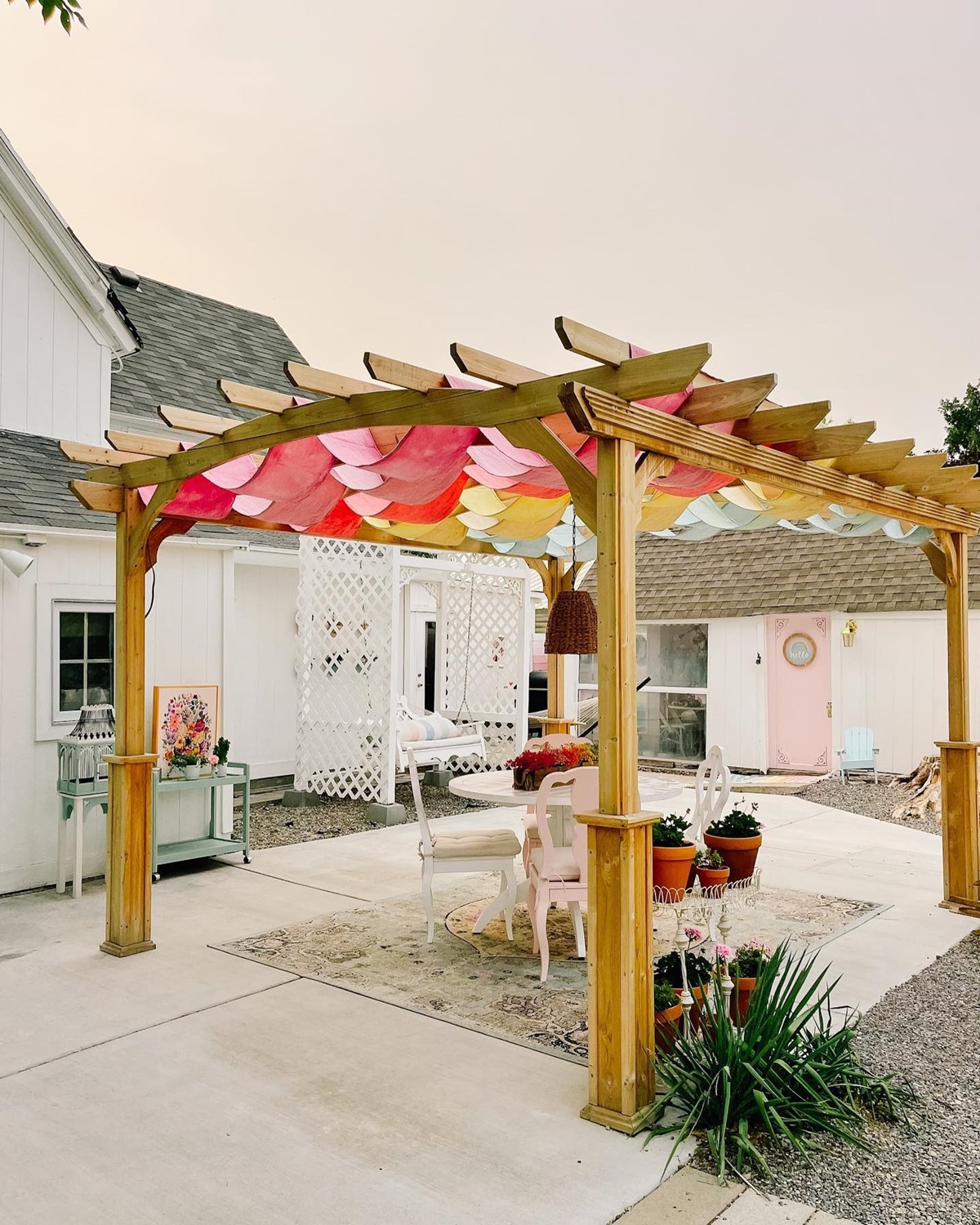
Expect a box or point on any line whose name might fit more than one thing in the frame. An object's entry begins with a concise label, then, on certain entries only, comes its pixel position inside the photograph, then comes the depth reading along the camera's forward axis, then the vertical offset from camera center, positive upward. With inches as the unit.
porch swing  366.9 -29.0
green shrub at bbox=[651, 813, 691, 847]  153.9 -27.7
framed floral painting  258.2 -14.9
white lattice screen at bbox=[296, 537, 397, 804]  345.1 -0.3
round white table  199.3 -28.3
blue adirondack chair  428.5 -39.9
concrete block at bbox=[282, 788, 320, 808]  362.9 -51.1
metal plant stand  137.8 -40.5
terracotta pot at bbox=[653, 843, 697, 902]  152.3 -33.4
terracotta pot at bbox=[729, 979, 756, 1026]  137.3 -49.3
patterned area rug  160.2 -58.9
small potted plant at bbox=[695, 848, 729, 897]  160.7 -35.8
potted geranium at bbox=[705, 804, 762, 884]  172.2 -32.6
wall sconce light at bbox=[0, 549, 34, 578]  230.2 +26.6
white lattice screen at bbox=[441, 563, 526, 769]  415.2 +5.7
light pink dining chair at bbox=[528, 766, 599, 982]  175.5 -38.6
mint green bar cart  249.6 -48.7
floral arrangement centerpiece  207.3 -21.7
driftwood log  359.3 -51.6
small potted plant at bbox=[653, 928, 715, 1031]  135.9 -47.3
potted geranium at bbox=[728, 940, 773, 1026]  137.9 -45.9
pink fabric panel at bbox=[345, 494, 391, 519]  217.1 +38.9
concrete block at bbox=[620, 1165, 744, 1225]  101.3 -59.8
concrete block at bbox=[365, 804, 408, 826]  334.0 -52.8
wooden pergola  124.0 +35.2
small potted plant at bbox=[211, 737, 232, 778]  264.7 -25.5
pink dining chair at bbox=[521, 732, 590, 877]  207.9 -37.3
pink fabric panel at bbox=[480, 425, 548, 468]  156.7 +38.2
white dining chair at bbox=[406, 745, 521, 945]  194.1 -39.2
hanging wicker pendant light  231.5 +10.3
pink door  460.1 -13.3
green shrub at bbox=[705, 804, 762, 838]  175.8 -30.7
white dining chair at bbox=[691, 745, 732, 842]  200.4 -27.6
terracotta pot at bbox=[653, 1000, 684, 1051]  131.8 -51.4
